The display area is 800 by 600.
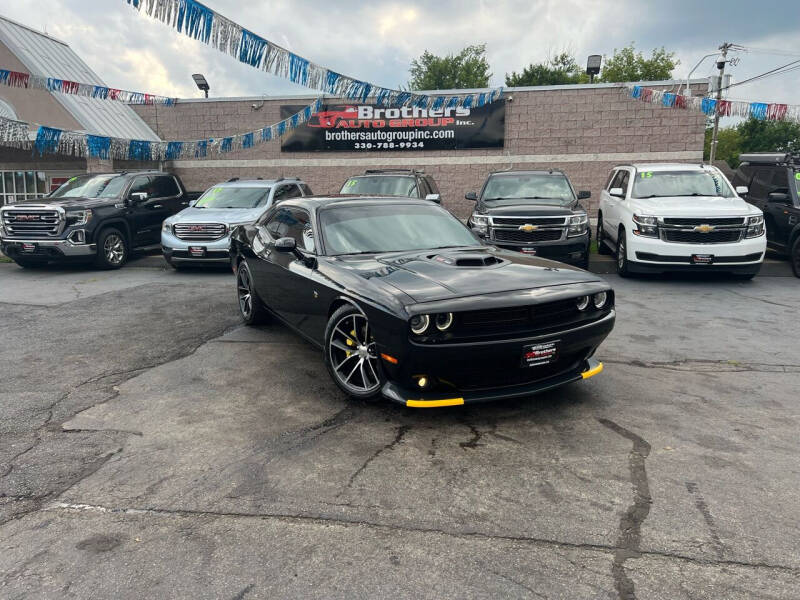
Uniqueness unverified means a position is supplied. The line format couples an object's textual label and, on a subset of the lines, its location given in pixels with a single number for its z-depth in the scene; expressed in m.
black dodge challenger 3.92
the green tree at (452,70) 63.34
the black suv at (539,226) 9.91
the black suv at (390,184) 12.28
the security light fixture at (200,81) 19.73
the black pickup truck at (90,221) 11.23
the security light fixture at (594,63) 18.34
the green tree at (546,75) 54.72
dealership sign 17.02
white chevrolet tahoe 9.45
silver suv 10.88
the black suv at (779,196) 10.52
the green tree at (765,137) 64.19
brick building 16.28
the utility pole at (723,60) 39.99
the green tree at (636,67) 57.09
